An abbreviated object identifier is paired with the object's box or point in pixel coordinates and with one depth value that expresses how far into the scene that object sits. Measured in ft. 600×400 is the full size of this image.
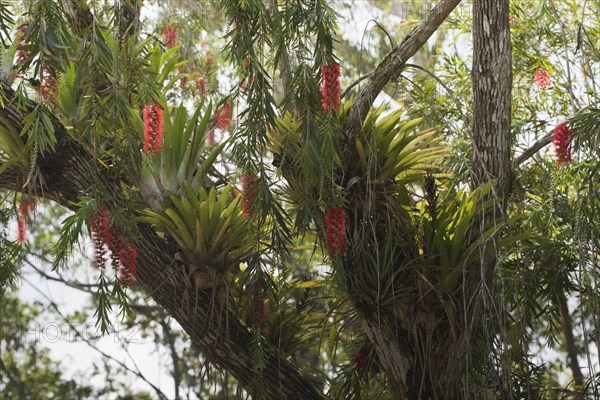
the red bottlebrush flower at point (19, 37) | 10.56
